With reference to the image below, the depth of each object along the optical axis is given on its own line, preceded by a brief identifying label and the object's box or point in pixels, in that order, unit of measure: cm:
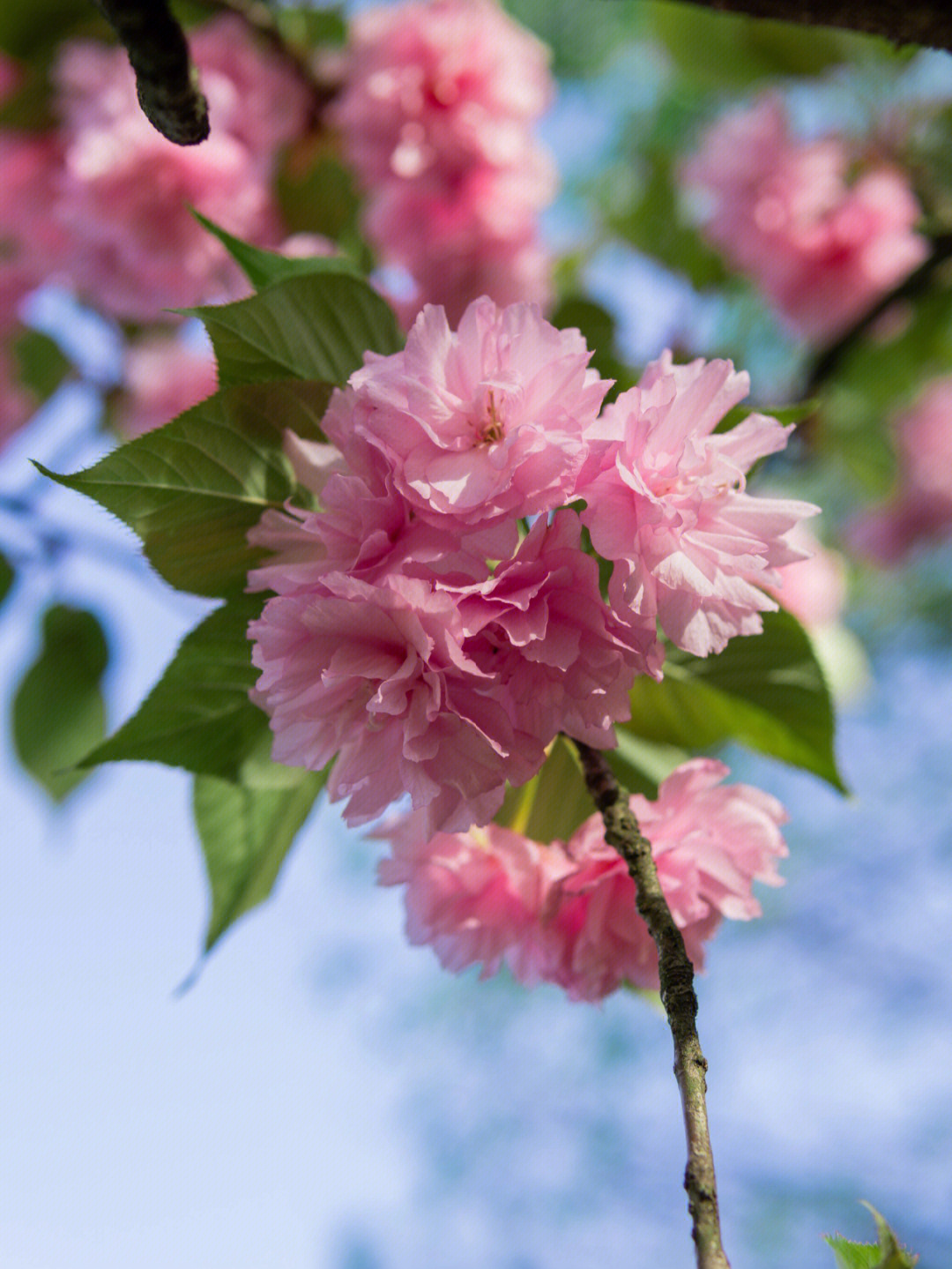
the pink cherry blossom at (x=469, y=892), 64
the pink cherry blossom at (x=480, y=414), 58
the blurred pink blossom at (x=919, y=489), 172
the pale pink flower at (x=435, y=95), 94
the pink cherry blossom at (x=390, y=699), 58
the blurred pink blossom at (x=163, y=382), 119
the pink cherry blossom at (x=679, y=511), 58
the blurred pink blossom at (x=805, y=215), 128
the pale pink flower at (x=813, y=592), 141
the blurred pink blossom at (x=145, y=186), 90
